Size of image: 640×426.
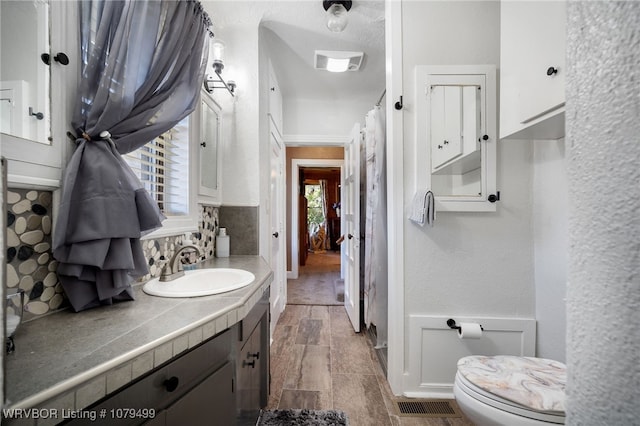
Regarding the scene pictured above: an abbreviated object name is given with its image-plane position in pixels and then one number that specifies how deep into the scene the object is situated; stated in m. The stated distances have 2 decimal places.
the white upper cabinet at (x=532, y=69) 0.92
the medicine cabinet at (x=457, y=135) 1.55
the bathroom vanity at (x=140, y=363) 0.48
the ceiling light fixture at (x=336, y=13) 1.78
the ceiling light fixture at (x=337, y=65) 2.38
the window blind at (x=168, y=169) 1.26
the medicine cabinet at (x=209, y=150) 1.64
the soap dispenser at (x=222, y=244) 1.80
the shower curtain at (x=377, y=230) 2.00
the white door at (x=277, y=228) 2.52
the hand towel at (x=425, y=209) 1.44
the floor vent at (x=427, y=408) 1.45
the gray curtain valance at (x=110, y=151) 0.78
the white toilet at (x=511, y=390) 0.89
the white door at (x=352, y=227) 2.46
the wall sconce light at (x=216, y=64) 1.64
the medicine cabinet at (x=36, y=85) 0.69
